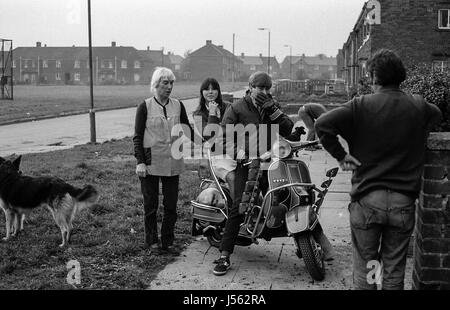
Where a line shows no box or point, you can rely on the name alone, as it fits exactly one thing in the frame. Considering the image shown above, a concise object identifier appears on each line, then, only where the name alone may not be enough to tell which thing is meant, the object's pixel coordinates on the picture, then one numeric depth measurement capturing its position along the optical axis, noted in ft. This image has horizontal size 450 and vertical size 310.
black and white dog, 20.30
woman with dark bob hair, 18.35
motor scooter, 16.61
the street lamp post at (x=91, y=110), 52.85
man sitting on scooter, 17.30
